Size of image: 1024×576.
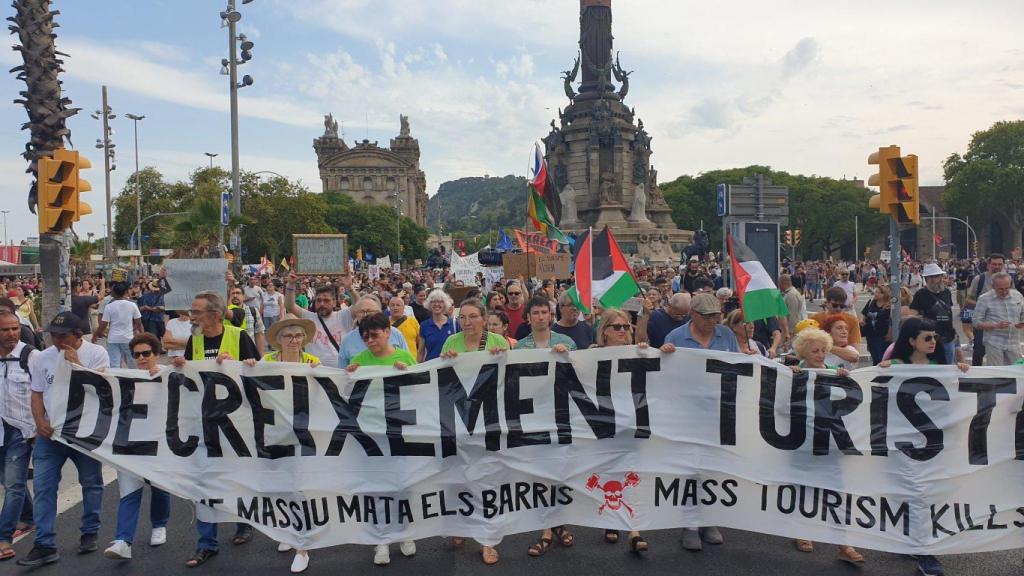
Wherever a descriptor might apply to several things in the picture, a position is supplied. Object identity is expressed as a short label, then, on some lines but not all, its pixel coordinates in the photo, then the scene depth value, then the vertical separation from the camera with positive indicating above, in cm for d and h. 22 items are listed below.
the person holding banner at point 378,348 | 601 -56
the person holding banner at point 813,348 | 590 -58
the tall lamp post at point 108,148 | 3441 +528
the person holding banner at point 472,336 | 636 -51
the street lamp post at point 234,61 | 2153 +543
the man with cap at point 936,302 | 952 -45
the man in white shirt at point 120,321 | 1191 -68
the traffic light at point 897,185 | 977 +91
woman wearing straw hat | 620 -52
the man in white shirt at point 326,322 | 839 -53
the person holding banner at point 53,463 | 564 -130
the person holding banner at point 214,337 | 632 -50
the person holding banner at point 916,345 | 580 -56
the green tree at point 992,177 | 7819 +801
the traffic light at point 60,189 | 933 +94
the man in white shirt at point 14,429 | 582 -107
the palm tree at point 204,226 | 2031 +115
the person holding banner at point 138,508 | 561 -162
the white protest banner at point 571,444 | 551 -119
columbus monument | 4862 +650
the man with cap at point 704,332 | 605 -48
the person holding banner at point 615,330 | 637 -47
